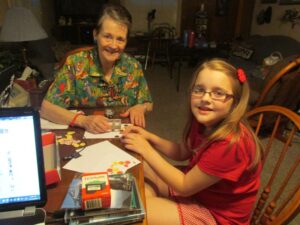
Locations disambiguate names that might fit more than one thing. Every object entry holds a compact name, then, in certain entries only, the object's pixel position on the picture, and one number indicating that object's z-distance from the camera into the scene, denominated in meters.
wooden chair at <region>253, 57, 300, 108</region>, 2.09
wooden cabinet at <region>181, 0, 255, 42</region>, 5.59
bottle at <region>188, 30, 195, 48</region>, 4.31
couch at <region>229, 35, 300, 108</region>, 2.48
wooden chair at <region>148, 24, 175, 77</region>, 5.16
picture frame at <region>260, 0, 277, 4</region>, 4.71
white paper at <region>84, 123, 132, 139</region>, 1.22
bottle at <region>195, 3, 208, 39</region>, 5.44
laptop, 0.63
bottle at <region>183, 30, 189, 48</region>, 4.32
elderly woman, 1.44
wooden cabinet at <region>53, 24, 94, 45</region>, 5.79
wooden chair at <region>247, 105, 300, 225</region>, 0.87
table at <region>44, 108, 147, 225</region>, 0.81
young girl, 0.99
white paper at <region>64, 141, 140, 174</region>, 1.00
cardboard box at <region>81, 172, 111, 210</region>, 0.72
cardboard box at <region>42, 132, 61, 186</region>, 0.88
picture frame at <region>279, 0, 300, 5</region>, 4.12
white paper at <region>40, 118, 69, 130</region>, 1.29
